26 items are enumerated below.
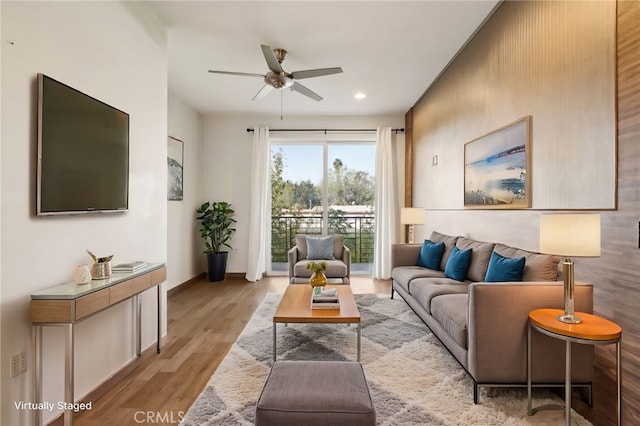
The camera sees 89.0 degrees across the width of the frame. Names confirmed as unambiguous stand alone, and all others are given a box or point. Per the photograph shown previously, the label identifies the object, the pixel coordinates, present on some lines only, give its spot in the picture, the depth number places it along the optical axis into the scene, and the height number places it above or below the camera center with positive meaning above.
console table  1.68 -0.55
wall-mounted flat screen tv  1.77 +0.36
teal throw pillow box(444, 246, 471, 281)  3.24 -0.51
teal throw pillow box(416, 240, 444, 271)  3.91 -0.51
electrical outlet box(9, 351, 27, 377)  1.62 -0.78
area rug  1.91 -1.19
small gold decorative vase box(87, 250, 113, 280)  2.08 -0.37
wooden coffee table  2.49 -0.81
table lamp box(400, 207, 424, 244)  4.95 -0.04
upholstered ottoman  1.38 -0.83
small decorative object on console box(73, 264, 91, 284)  1.90 -0.38
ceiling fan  3.05 +1.40
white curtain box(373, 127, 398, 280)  5.83 +0.14
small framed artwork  4.78 +0.66
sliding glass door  6.10 +0.40
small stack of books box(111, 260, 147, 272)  2.32 -0.41
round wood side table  1.58 -0.59
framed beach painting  2.67 +0.43
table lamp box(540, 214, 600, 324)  1.67 -0.13
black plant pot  5.61 -0.93
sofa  1.95 -0.77
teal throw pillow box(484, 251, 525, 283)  2.38 -0.42
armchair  4.43 -0.72
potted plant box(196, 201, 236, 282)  5.60 -0.37
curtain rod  6.00 +1.52
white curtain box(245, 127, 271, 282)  5.83 +0.19
